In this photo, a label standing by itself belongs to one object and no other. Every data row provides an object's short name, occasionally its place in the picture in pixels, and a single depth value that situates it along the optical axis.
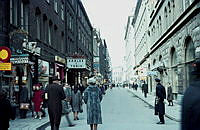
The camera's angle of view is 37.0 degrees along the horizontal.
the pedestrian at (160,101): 11.89
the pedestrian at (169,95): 20.27
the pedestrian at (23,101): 13.86
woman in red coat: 13.90
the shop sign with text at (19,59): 13.37
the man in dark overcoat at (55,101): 8.63
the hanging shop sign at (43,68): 19.59
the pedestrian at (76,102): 13.62
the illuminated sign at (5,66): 9.03
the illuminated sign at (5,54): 9.35
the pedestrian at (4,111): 5.66
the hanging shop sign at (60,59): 25.61
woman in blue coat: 8.66
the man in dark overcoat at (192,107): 2.42
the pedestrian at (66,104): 10.75
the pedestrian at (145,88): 33.17
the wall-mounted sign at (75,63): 29.17
